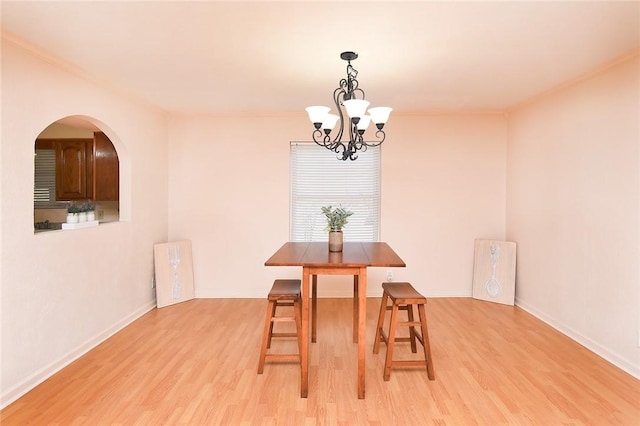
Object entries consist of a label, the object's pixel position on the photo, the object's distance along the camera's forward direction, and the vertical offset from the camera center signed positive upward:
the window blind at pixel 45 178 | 5.14 +0.33
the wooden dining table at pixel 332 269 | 2.57 -0.45
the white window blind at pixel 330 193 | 5.03 +0.15
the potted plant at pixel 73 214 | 3.26 -0.10
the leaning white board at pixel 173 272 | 4.56 -0.85
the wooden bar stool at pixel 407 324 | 2.78 -0.91
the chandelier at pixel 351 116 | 2.54 +0.63
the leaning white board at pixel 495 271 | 4.66 -0.81
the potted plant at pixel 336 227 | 3.18 -0.19
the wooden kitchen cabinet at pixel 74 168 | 4.97 +0.45
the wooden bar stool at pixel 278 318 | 2.85 -0.85
